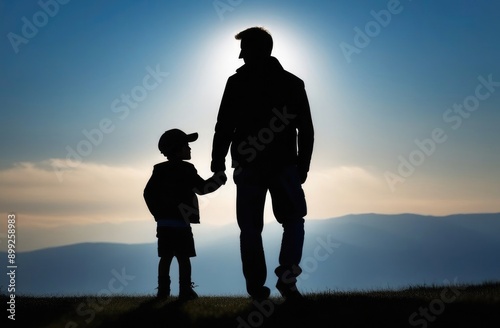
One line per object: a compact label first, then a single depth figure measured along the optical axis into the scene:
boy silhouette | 10.08
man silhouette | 7.44
